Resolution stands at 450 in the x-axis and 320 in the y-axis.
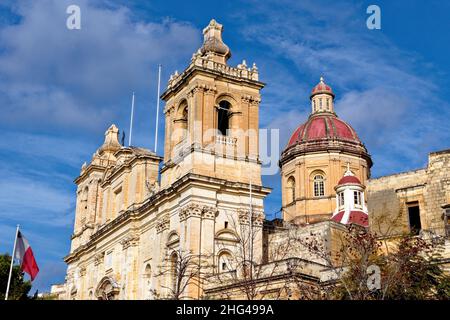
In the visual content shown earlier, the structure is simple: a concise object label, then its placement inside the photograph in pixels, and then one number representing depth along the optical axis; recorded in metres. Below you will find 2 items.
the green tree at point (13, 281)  43.38
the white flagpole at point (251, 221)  33.63
